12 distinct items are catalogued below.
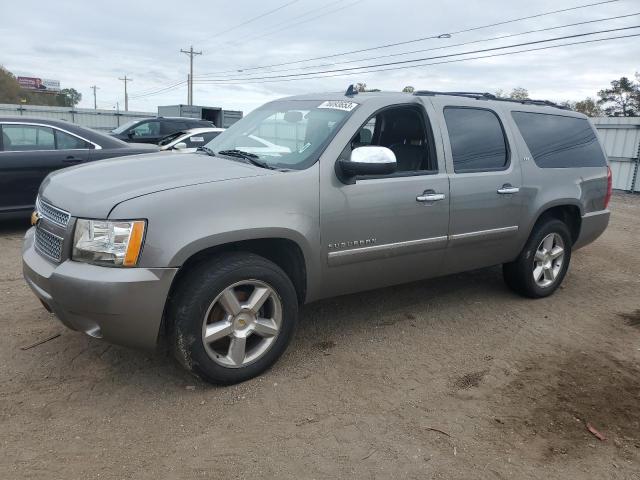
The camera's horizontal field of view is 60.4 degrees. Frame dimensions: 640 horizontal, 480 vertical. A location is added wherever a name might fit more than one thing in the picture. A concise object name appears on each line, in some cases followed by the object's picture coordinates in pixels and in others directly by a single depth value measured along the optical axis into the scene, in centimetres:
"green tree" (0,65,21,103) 6875
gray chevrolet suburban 295
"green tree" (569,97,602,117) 4694
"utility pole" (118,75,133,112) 7944
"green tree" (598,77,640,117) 4622
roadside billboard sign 8598
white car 1220
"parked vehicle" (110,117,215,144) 1536
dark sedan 677
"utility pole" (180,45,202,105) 5319
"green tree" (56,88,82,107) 8819
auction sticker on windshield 394
